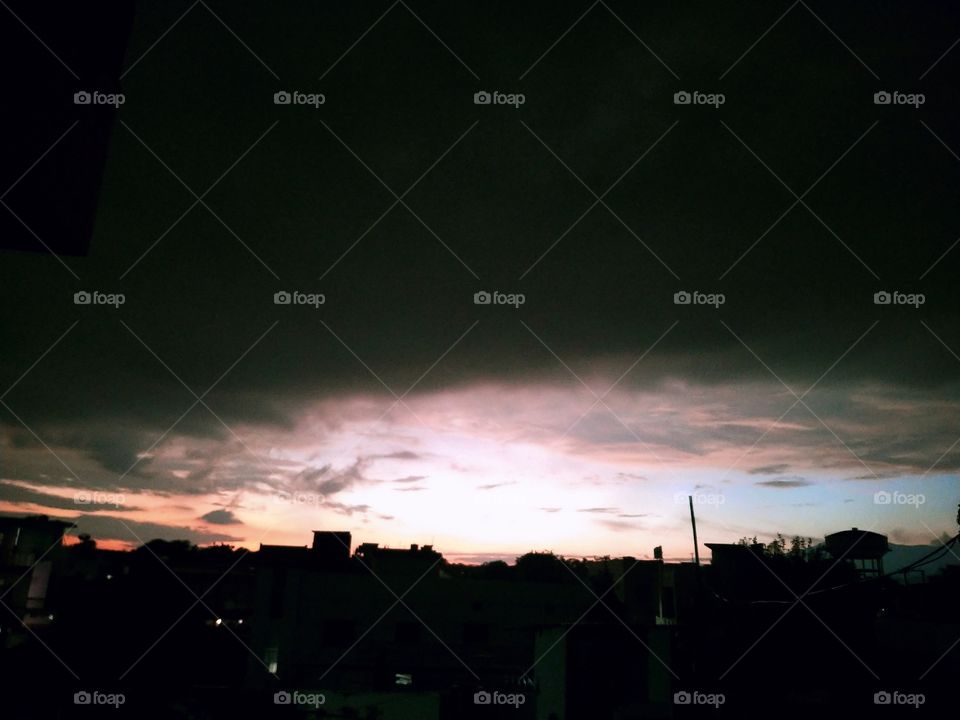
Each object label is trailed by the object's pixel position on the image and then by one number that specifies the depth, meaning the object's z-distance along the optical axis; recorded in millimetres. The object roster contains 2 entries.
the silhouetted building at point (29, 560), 28250
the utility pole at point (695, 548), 20069
